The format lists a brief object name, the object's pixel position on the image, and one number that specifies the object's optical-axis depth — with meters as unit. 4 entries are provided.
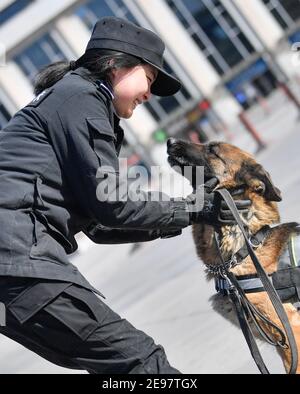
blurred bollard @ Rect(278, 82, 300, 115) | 24.22
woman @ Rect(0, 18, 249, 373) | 2.99
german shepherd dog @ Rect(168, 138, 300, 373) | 4.15
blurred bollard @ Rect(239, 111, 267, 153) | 21.92
